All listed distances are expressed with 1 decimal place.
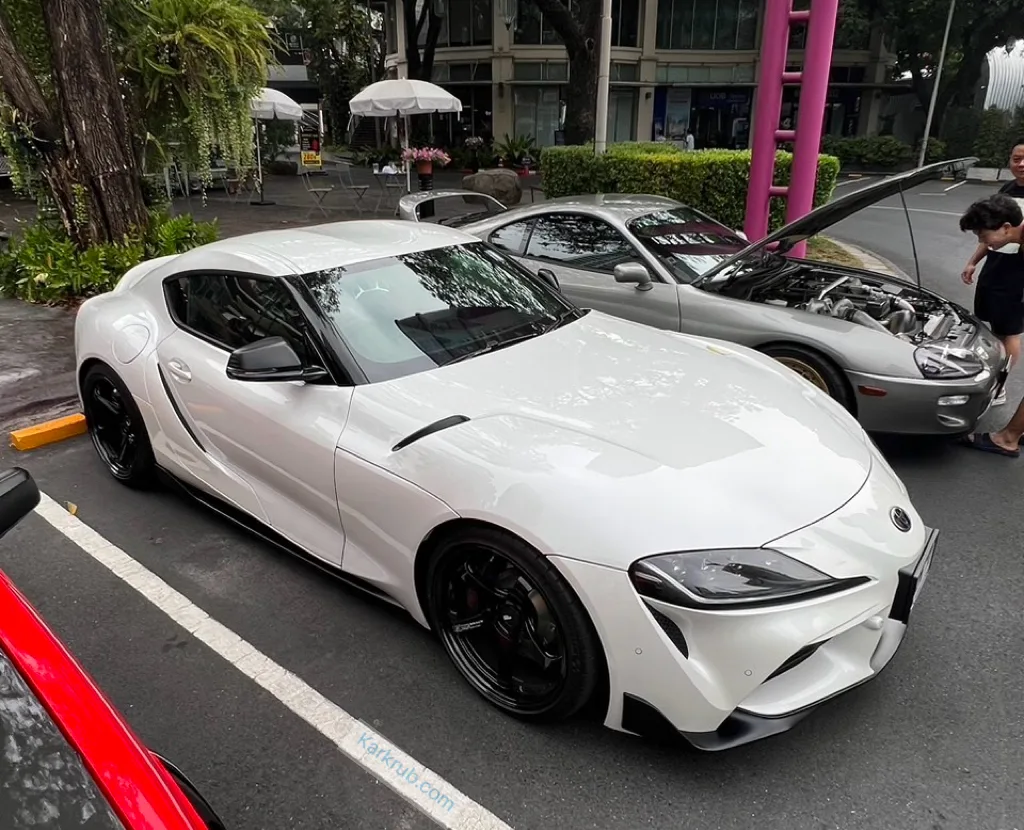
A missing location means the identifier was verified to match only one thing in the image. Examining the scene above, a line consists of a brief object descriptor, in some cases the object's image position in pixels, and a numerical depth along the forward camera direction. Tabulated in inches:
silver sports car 161.2
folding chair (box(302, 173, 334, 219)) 601.9
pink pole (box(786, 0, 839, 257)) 293.7
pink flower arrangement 589.0
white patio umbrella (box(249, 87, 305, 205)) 685.3
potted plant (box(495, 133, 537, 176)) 1093.3
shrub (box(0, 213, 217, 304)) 281.6
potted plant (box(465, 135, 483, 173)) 1130.0
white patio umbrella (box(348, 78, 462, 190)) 604.1
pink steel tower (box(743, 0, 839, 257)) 297.0
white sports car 79.6
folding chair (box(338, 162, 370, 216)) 651.5
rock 639.8
